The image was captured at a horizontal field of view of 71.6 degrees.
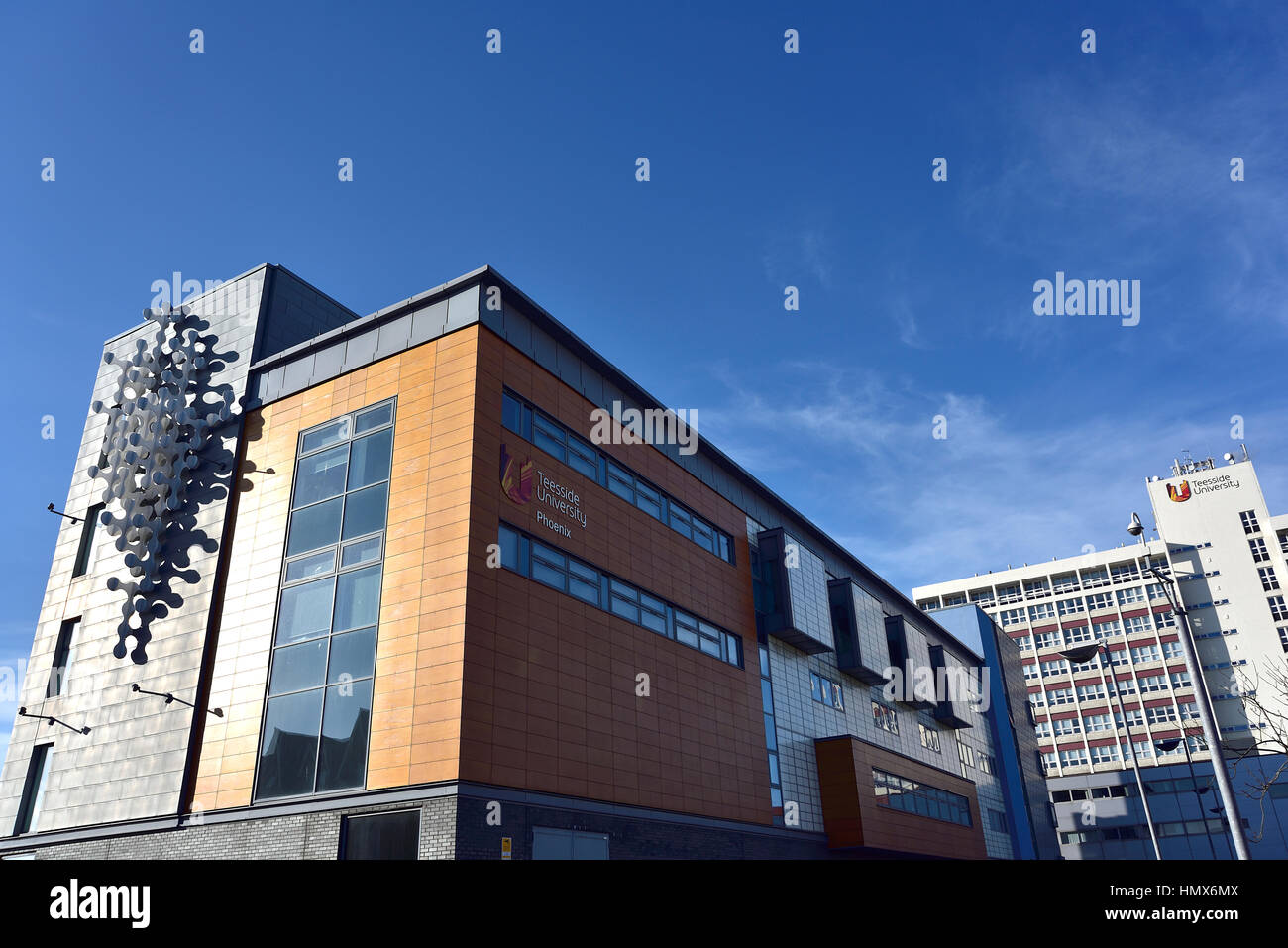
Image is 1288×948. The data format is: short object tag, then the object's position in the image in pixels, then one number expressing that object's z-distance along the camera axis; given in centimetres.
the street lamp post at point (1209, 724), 1619
